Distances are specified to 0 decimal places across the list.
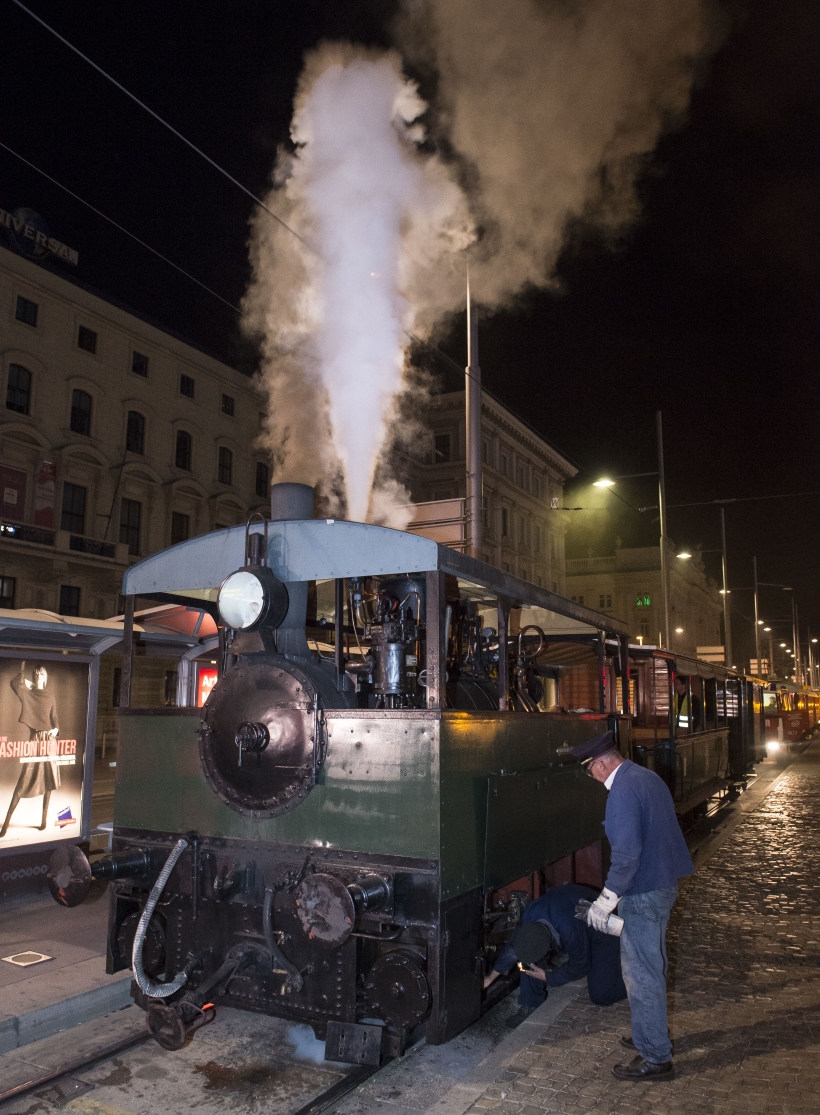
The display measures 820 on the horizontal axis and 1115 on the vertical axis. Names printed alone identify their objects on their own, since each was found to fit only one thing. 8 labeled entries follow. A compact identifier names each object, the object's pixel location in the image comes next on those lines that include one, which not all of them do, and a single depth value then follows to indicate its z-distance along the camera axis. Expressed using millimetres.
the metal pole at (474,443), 10297
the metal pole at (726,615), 29969
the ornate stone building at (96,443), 25188
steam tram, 4297
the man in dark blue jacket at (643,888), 4418
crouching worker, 5457
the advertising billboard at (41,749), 7906
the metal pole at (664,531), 22672
